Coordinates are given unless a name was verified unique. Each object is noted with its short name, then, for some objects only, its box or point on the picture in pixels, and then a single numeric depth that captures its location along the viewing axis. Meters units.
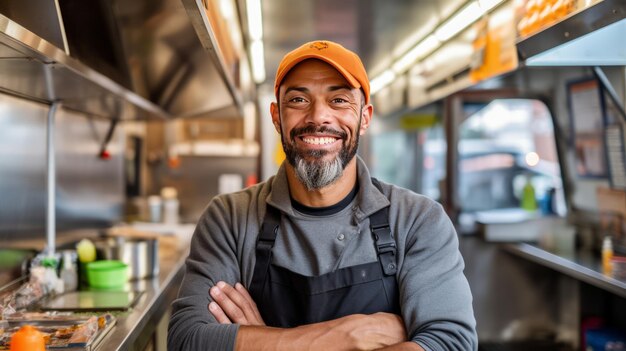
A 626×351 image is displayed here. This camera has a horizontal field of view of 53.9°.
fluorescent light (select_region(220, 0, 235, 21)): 2.85
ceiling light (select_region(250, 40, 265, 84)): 5.09
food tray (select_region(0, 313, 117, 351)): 1.71
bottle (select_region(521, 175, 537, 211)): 5.40
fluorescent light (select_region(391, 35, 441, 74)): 4.77
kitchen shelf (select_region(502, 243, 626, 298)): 2.99
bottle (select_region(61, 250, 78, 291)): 2.63
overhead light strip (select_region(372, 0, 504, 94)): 3.55
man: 1.78
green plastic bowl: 2.68
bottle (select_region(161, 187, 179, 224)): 5.41
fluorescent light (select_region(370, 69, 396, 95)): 6.54
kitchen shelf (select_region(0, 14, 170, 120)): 1.55
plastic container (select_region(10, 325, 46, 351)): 1.48
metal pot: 2.92
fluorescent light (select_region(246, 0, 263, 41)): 3.76
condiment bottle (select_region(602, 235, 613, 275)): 3.26
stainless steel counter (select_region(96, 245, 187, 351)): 1.93
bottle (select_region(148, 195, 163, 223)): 5.41
